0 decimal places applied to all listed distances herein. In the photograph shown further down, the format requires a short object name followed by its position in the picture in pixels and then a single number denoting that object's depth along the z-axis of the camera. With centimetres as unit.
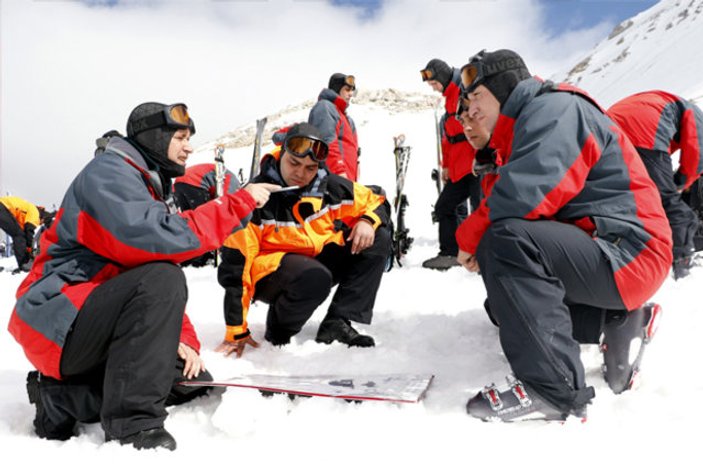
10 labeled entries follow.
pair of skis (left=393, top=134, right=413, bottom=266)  555
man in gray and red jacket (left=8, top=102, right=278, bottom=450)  162
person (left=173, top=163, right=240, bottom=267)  677
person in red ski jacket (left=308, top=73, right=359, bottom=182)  511
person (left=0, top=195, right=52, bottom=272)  938
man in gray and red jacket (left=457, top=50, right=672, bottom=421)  166
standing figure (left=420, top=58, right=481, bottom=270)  475
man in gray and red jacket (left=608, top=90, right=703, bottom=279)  320
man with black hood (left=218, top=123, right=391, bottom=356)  269
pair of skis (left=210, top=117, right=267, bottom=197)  682
